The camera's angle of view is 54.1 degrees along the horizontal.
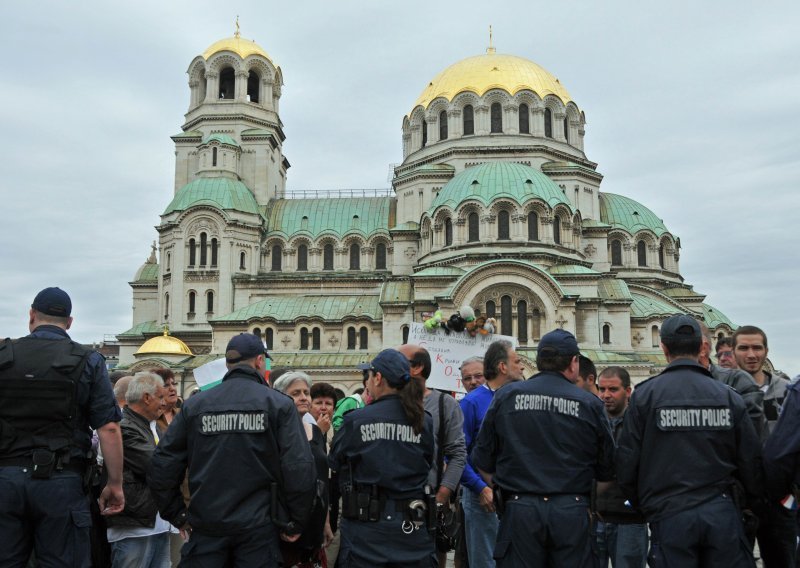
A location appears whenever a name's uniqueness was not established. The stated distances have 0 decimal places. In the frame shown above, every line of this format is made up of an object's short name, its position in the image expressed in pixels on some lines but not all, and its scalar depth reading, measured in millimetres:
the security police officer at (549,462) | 6176
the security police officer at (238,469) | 6004
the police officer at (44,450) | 6168
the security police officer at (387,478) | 6301
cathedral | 42094
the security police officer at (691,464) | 5730
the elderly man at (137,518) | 7062
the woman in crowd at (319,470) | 6539
